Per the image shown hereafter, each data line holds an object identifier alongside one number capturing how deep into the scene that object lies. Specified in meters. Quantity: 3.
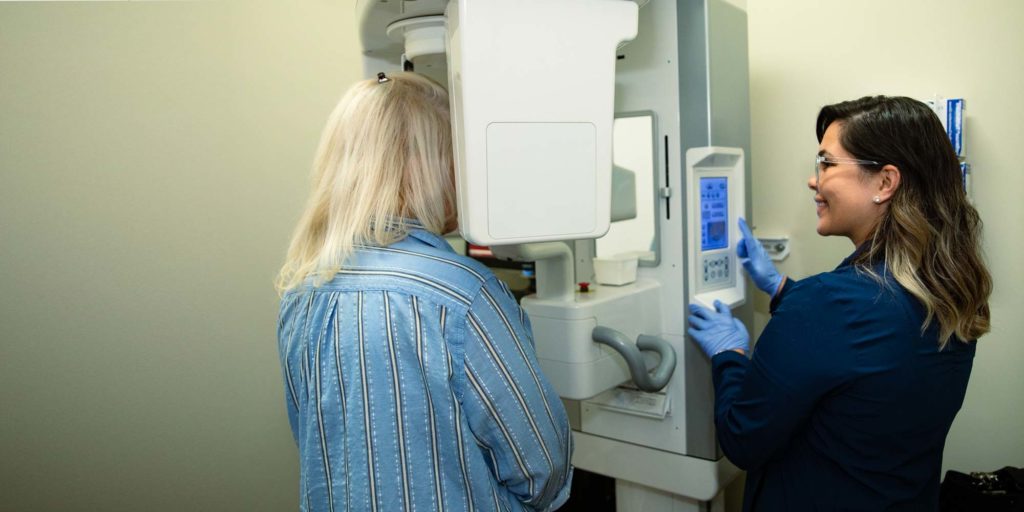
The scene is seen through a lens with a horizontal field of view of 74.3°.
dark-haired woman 1.06
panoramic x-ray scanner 0.95
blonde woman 0.91
